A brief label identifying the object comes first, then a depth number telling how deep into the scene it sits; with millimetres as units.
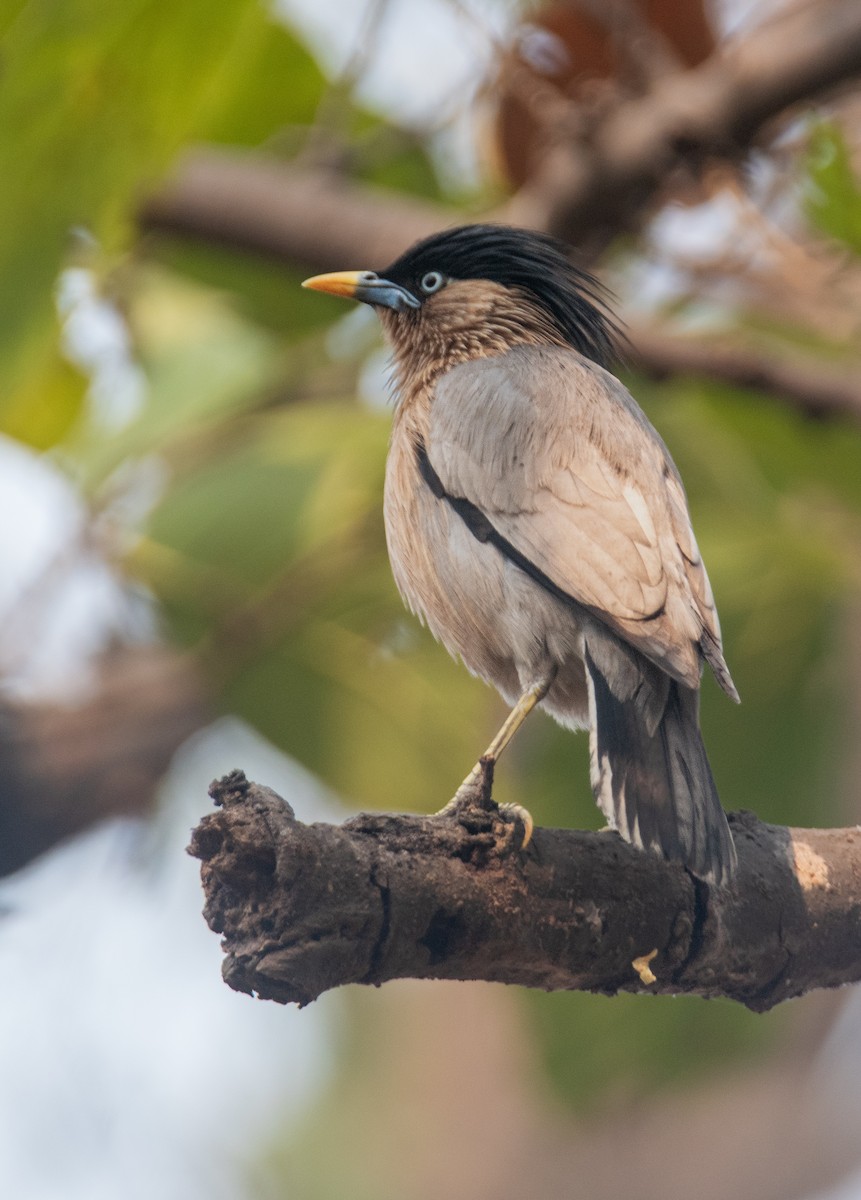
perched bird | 5848
